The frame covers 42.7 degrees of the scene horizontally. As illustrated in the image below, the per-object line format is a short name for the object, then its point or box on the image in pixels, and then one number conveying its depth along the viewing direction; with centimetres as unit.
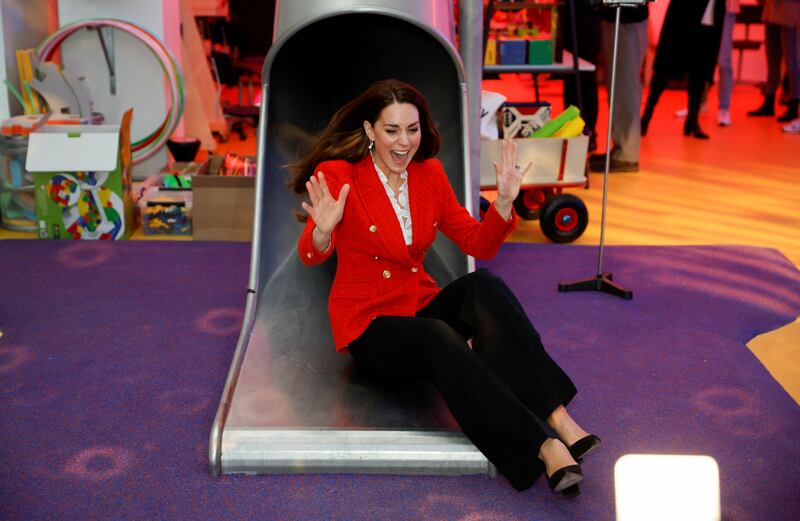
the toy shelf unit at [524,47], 507
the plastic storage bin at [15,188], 474
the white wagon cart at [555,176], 458
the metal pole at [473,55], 414
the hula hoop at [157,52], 534
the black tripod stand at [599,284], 399
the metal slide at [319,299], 258
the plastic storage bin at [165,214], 476
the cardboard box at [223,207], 459
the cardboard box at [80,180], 450
